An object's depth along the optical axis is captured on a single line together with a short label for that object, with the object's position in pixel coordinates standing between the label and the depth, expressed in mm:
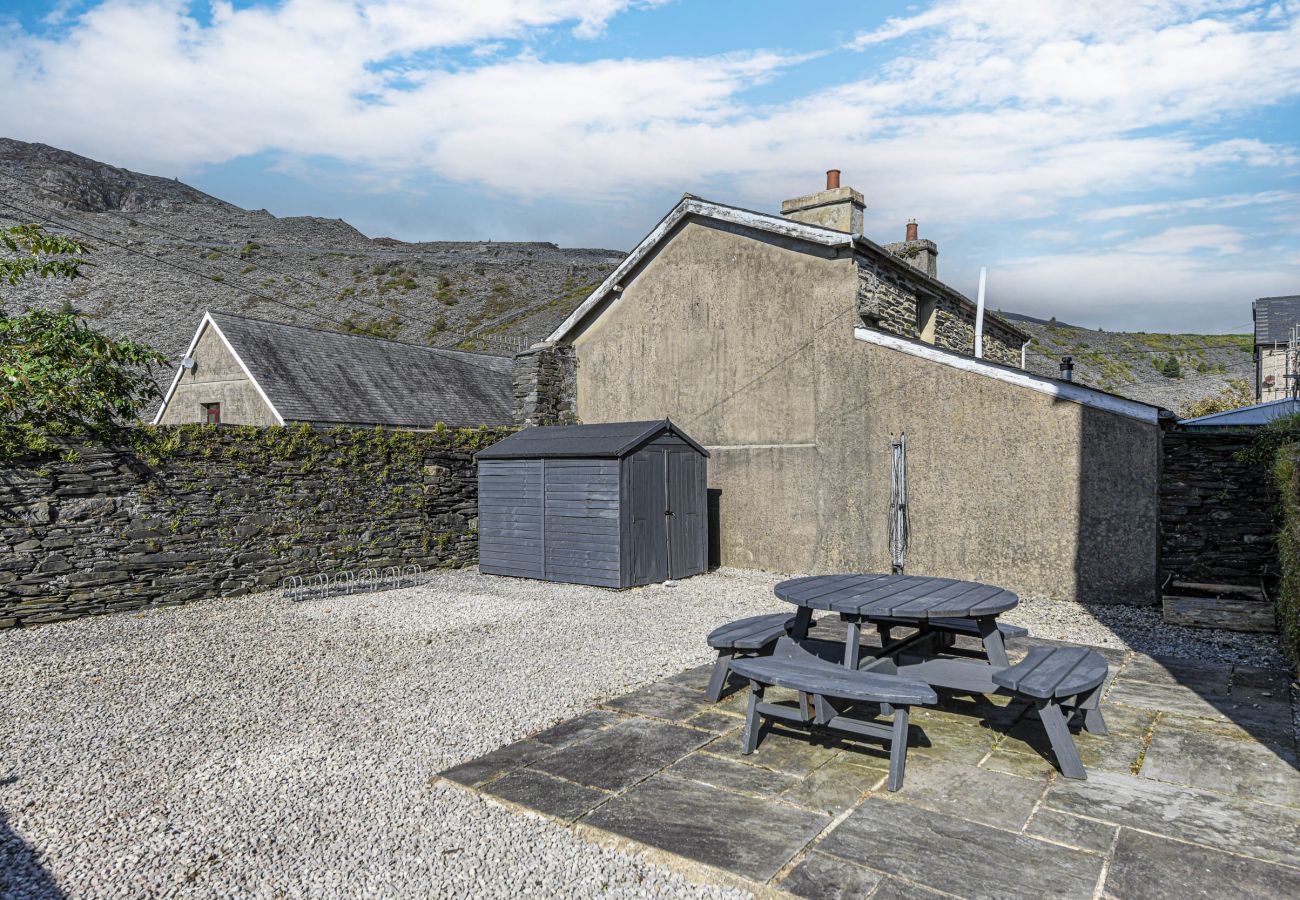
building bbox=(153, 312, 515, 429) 19625
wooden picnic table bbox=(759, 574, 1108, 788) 4203
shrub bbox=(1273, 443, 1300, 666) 6273
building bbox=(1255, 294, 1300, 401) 24453
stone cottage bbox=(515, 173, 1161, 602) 9359
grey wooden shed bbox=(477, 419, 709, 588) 10664
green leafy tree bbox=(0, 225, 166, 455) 8977
